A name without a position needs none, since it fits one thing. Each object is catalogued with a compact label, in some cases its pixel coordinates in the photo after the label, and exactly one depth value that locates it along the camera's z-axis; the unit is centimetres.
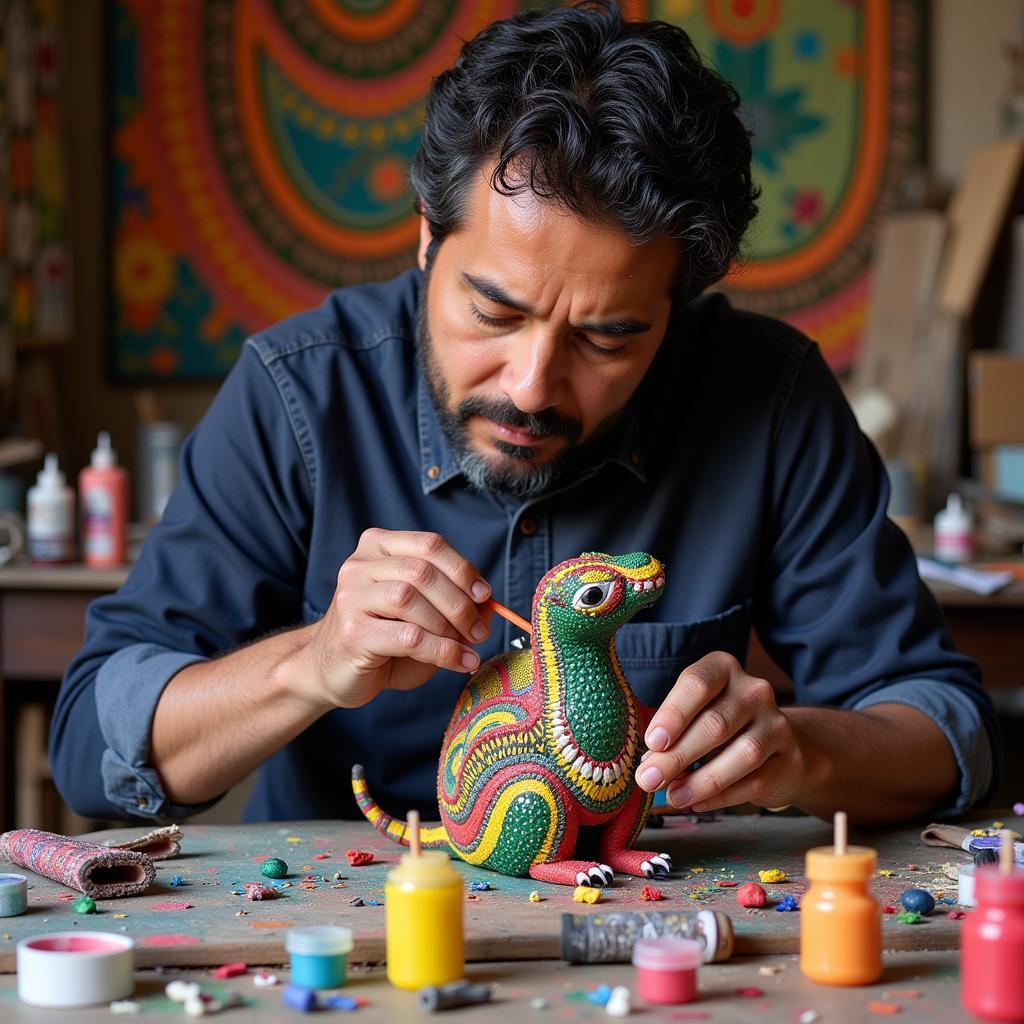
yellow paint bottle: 94
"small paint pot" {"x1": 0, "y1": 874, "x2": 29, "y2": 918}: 106
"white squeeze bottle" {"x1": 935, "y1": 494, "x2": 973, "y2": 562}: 268
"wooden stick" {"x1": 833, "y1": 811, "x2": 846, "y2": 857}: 97
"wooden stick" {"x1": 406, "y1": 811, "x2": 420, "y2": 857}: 99
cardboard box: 296
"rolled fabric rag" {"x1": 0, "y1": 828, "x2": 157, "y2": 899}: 111
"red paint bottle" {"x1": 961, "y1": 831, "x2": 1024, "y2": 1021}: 88
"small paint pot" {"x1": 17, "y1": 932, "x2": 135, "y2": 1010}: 91
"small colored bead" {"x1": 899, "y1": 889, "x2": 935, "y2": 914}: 108
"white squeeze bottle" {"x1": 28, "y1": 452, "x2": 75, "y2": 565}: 252
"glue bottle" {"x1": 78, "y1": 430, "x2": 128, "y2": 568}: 253
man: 127
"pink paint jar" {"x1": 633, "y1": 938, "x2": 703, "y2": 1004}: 92
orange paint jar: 95
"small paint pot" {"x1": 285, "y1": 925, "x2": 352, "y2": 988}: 94
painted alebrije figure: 114
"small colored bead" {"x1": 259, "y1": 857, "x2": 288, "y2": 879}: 117
